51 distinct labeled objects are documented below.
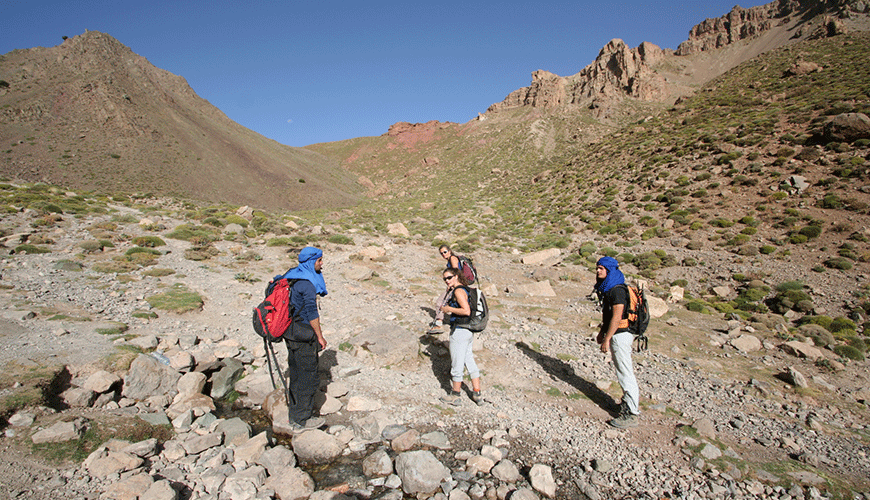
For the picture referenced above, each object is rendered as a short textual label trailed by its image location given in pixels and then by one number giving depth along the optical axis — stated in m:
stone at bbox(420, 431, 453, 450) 4.88
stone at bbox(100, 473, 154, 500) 3.50
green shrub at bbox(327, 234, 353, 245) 20.12
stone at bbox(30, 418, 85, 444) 4.00
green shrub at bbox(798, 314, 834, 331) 10.13
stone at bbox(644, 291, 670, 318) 11.03
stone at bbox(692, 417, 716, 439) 5.15
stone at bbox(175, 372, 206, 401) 5.68
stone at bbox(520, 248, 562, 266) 18.19
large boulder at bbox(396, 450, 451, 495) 4.11
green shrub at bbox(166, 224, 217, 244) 16.23
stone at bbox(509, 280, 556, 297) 13.09
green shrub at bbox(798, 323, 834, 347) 8.94
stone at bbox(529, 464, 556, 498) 4.07
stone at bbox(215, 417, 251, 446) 4.75
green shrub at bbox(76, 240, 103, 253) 12.55
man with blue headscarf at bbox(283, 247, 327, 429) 4.92
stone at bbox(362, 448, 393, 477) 4.38
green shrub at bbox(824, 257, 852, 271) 12.79
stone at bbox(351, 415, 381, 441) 5.07
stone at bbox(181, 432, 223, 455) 4.50
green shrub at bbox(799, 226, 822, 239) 15.02
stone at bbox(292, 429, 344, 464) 4.63
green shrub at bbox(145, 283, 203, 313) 8.98
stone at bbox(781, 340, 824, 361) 8.05
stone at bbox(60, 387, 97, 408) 4.86
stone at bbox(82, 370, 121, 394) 5.09
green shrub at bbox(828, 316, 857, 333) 9.89
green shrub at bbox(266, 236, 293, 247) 17.67
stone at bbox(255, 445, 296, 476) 4.28
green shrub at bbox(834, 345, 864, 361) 8.09
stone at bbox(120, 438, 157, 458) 4.17
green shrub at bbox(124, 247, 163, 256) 13.05
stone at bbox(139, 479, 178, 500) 3.50
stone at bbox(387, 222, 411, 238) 25.33
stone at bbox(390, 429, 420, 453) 4.82
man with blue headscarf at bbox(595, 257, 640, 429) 5.16
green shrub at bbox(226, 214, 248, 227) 21.36
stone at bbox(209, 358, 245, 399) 5.96
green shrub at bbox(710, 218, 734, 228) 18.20
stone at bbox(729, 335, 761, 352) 8.59
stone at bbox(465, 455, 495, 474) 4.43
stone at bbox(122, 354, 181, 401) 5.40
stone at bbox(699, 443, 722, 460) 4.61
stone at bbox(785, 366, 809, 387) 6.67
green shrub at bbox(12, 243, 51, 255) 11.16
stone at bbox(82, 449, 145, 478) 3.79
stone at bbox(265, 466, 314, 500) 3.93
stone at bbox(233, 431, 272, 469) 4.43
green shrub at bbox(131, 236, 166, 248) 14.37
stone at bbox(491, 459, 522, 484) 4.26
